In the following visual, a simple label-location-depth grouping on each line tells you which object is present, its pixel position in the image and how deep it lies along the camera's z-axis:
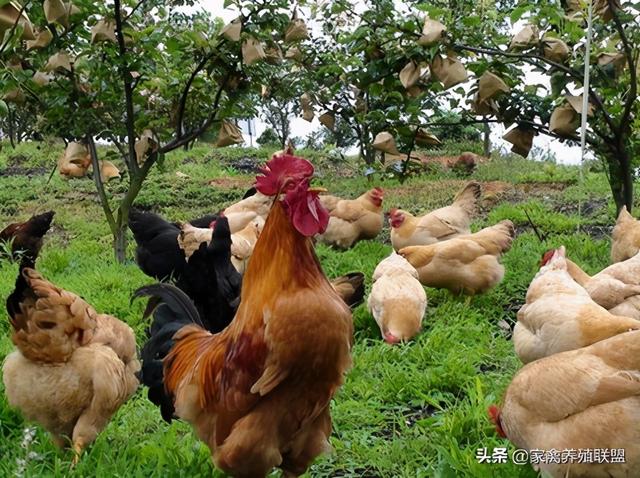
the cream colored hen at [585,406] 2.36
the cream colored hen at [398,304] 4.72
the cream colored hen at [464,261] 5.33
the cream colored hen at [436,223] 6.33
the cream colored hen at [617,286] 3.87
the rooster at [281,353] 2.43
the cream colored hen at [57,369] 3.14
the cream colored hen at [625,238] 4.98
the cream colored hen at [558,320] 3.20
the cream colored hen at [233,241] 5.55
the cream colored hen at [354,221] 7.21
